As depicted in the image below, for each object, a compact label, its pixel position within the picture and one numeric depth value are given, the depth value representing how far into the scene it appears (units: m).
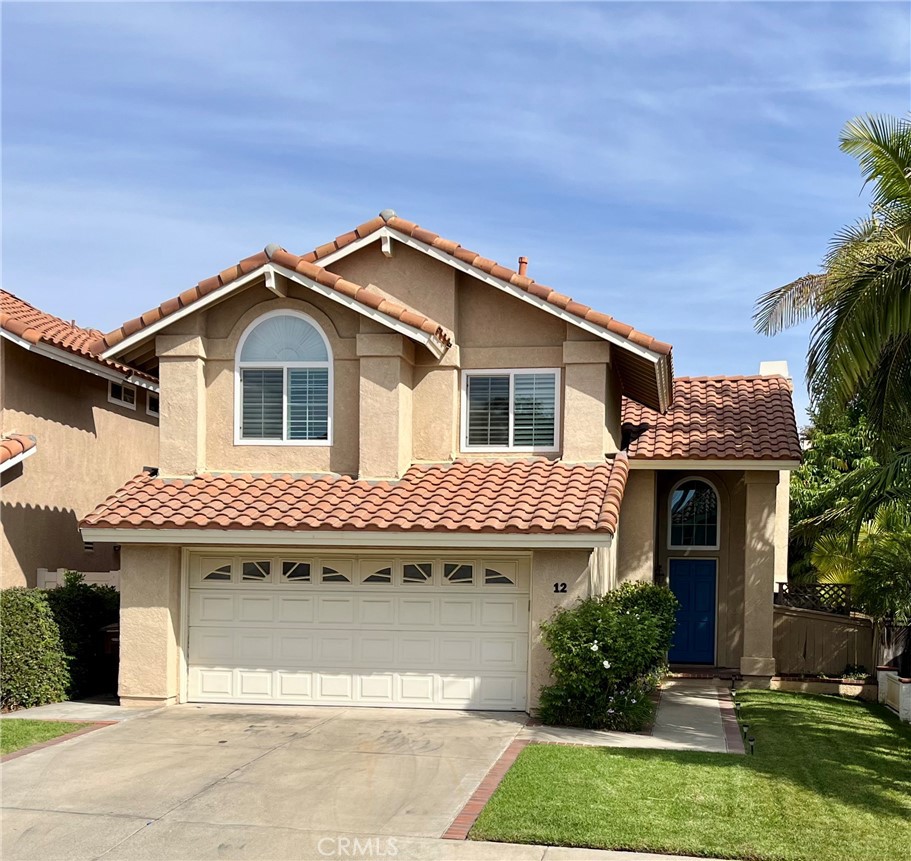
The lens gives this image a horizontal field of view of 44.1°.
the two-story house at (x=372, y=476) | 15.76
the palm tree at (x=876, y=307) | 14.80
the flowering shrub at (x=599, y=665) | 14.61
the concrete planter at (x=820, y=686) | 19.42
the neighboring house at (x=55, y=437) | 17.98
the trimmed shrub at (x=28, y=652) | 16.02
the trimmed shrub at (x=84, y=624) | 16.75
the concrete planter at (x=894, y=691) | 16.77
